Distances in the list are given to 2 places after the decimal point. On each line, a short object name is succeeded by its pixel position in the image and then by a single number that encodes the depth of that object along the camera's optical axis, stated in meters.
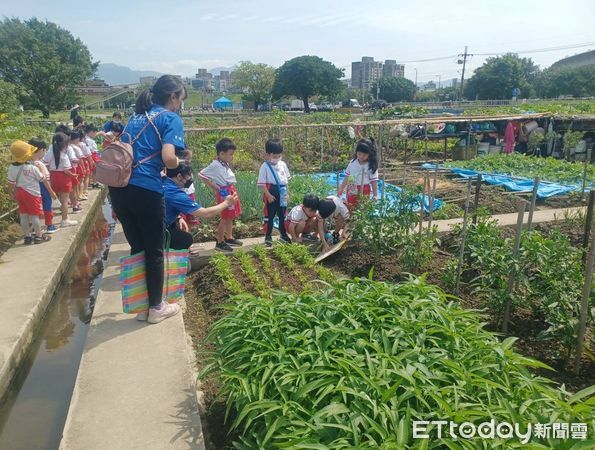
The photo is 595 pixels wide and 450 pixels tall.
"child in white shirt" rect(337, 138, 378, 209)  6.12
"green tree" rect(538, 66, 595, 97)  48.06
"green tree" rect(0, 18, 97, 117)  33.72
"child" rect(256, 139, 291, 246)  5.78
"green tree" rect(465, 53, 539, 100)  51.69
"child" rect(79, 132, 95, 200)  9.46
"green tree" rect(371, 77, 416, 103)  67.75
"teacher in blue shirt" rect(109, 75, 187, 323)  3.37
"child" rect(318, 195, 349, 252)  5.62
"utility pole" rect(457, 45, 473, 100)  52.91
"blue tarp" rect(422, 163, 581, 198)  9.03
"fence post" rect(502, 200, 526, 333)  3.45
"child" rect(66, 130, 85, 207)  8.18
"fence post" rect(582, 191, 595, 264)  4.05
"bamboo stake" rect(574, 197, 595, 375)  2.93
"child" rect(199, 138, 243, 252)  5.45
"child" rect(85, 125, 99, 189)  10.46
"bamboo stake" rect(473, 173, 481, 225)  4.47
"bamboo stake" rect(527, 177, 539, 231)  3.85
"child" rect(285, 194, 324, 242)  5.57
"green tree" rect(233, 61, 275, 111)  55.41
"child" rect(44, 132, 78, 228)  6.91
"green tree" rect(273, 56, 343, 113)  54.81
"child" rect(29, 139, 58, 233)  6.22
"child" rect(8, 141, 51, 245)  6.02
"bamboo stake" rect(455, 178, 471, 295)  4.00
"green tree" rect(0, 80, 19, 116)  15.59
